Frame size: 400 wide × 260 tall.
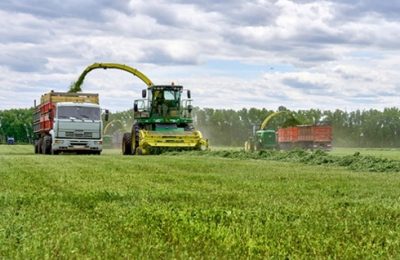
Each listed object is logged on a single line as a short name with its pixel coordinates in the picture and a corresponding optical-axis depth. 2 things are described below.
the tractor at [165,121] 38.19
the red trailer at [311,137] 65.69
